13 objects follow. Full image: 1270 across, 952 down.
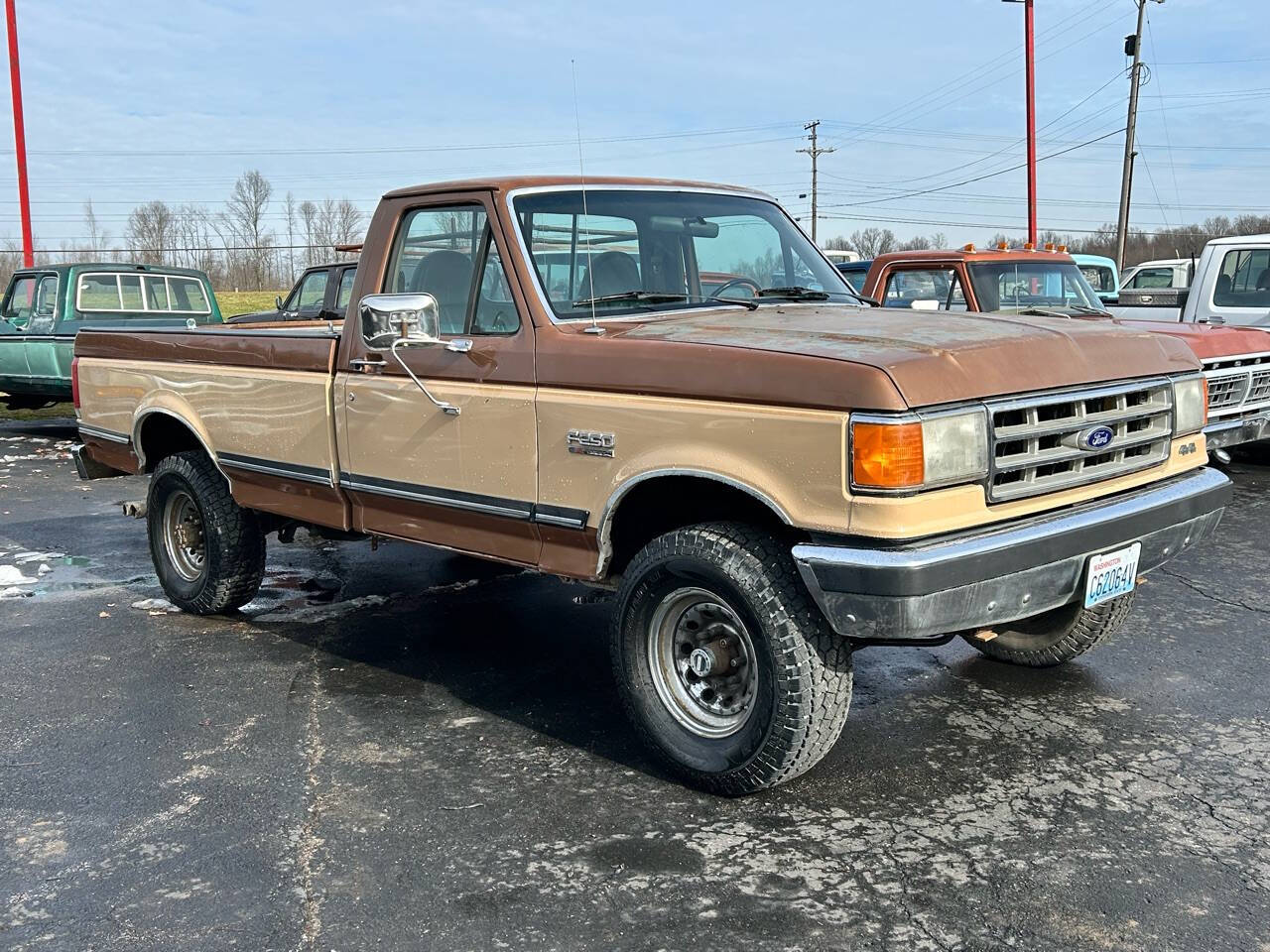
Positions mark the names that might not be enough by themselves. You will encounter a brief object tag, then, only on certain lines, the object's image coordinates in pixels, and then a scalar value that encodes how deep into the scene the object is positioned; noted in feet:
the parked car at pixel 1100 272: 57.63
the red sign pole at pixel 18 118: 63.31
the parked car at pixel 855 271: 53.72
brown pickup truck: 10.93
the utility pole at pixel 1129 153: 106.01
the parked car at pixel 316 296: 40.93
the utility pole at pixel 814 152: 184.96
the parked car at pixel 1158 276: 56.44
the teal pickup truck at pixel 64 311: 43.57
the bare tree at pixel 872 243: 139.79
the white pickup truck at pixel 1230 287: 32.65
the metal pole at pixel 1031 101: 77.20
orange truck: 27.86
